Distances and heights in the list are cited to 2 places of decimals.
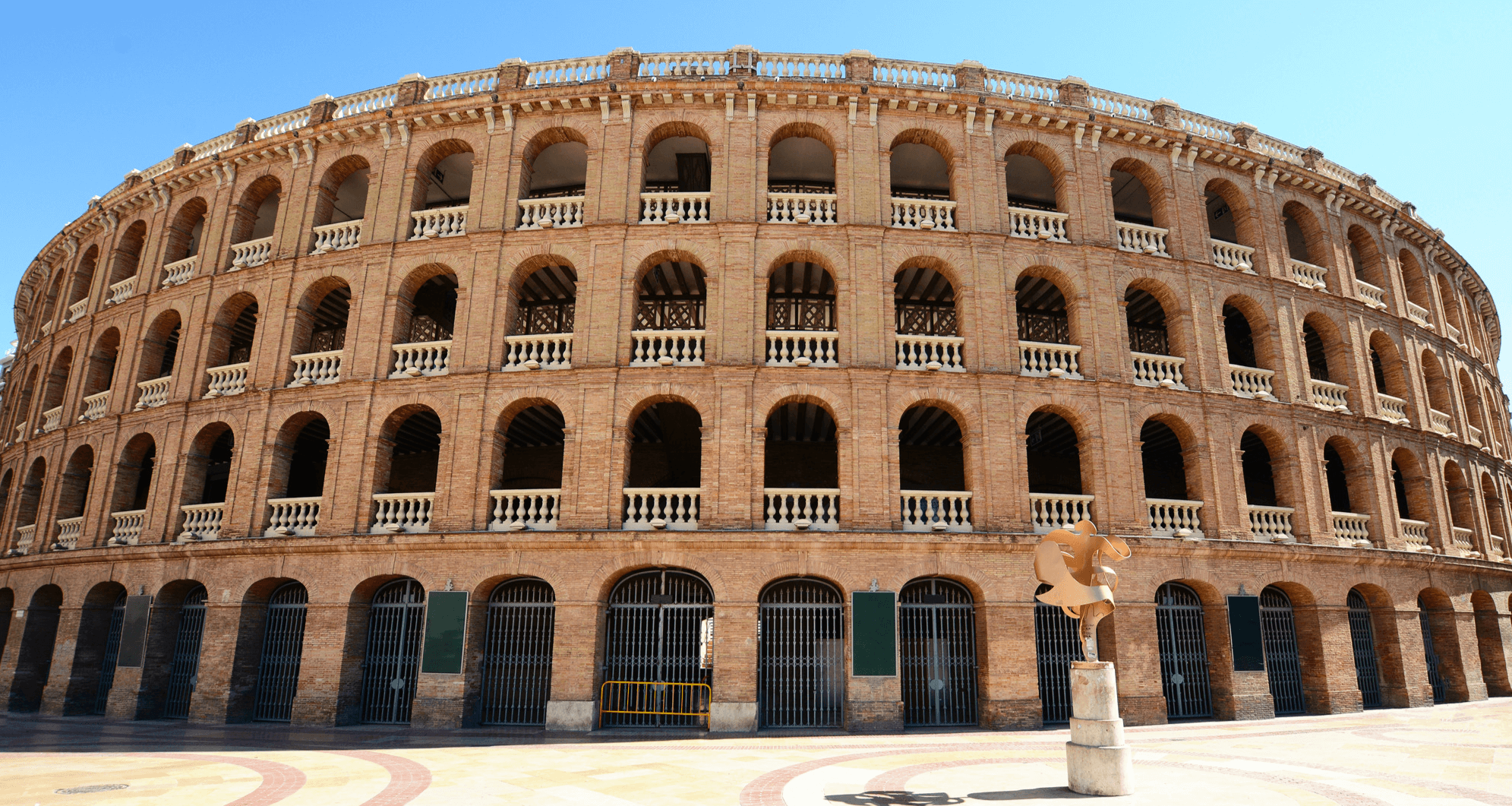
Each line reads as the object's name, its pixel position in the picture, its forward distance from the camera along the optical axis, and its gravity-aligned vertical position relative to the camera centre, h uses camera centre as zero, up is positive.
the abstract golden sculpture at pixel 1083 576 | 10.00 +0.46
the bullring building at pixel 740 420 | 16.61 +4.65
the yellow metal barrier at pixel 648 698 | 16.20 -1.82
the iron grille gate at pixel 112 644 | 20.48 -1.06
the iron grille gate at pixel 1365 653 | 19.59 -0.94
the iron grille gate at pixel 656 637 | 16.31 -0.60
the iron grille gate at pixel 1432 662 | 20.80 -1.21
